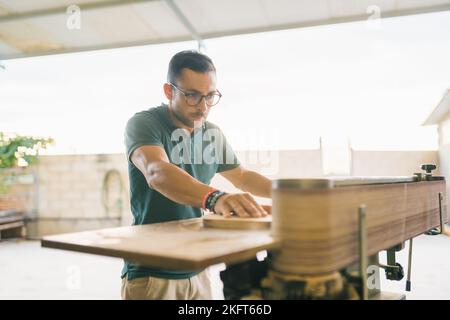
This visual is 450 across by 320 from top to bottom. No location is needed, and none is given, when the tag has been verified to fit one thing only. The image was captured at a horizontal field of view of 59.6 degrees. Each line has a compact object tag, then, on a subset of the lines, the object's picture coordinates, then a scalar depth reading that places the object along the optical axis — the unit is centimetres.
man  139
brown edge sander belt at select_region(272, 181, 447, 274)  75
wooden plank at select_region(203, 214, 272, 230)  99
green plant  766
